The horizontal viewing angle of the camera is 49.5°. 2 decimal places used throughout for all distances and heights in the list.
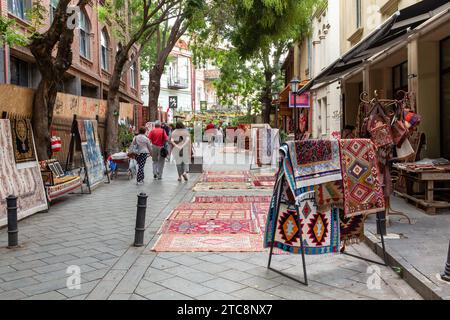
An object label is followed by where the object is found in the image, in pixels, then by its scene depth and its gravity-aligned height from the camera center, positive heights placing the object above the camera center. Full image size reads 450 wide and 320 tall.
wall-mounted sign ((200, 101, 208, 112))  51.88 +3.72
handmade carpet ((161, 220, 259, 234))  7.35 -1.35
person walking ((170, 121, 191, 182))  14.30 -0.13
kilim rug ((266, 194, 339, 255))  5.05 -0.93
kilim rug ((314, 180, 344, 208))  5.05 -0.58
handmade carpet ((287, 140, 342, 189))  4.88 -0.23
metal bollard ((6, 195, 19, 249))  6.41 -1.04
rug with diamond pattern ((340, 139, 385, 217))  5.18 -0.43
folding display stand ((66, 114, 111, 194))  11.71 +0.02
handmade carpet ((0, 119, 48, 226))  7.91 -0.67
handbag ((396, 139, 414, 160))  7.10 -0.18
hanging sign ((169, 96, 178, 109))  30.39 +2.40
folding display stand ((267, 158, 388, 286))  4.89 -1.18
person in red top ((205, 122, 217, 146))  37.94 +0.56
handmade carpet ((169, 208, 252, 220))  8.41 -1.32
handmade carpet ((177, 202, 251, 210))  9.40 -1.30
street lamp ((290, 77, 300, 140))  18.30 +2.05
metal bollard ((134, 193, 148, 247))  6.45 -1.06
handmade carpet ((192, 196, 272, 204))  10.34 -1.28
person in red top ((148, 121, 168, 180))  14.81 -0.21
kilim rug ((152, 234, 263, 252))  6.28 -1.39
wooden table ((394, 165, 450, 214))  8.02 -0.76
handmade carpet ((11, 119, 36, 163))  8.56 +0.05
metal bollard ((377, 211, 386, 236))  5.62 -0.97
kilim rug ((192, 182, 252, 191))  12.54 -1.21
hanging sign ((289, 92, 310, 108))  20.52 +1.63
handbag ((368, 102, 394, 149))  6.91 +0.15
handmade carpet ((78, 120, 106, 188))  11.97 -0.26
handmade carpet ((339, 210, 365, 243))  5.39 -1.00
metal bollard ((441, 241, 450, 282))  4.50 -1.25
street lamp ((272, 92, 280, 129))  28.08 +2.55
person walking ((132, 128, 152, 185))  13.83 -0.26
